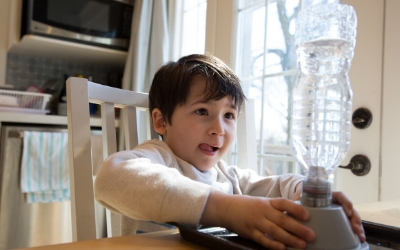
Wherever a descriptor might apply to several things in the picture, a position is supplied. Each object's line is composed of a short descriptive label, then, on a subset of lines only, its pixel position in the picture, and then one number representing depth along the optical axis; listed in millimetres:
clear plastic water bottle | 552
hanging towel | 1777
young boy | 432
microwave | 1948
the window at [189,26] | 1943
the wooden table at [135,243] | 423
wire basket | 1865
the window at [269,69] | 1384
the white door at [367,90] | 1025
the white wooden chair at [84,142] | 705
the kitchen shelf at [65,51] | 2014
